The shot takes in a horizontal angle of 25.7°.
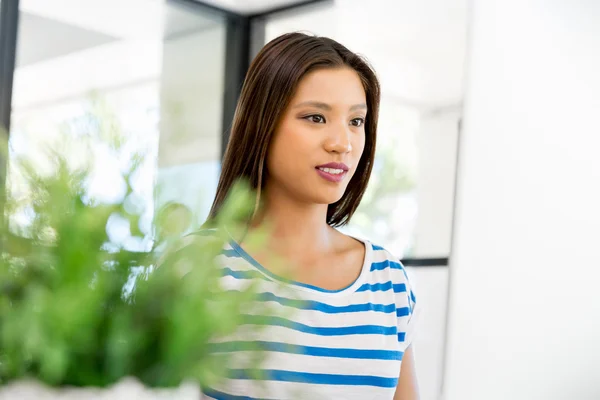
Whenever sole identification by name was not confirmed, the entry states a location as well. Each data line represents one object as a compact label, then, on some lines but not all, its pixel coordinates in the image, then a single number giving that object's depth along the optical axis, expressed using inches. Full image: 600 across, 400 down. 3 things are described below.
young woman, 64.9
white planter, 32.3
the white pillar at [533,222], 135.4
